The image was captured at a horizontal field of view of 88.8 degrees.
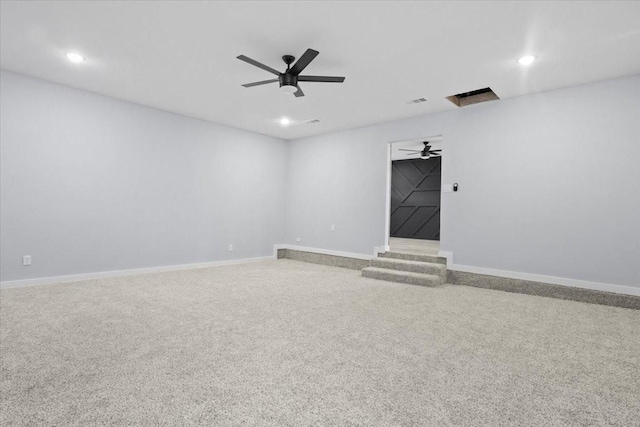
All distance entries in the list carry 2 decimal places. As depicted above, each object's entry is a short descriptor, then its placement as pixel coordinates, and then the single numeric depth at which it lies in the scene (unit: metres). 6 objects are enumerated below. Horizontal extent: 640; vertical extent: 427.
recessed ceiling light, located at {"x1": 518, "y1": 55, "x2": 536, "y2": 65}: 3.58
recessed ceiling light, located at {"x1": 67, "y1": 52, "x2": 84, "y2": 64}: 3.71
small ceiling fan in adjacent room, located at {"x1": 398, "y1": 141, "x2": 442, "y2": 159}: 7.88
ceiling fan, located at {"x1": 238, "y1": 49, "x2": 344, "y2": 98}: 3.39
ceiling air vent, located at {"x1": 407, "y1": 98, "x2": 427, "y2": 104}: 4.98
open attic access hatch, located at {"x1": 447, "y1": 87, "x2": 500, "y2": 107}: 4.98
